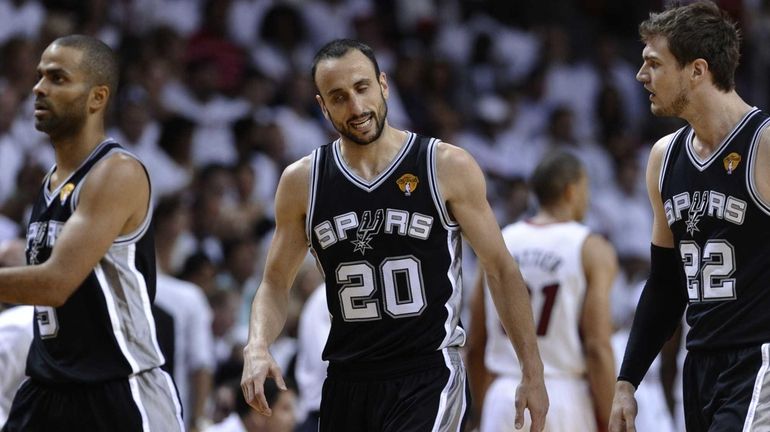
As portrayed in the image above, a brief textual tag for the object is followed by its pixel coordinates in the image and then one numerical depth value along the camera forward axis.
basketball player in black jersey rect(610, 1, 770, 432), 10.61
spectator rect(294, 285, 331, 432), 18.23
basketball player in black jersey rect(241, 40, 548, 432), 11.50
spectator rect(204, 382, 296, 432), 17.30
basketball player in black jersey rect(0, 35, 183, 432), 11.46
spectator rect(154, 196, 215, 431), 19.67
